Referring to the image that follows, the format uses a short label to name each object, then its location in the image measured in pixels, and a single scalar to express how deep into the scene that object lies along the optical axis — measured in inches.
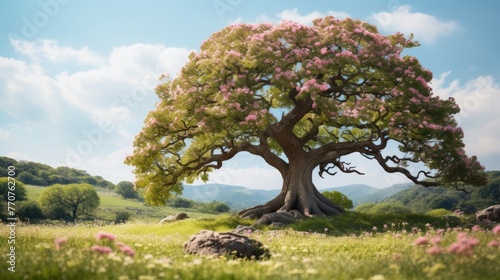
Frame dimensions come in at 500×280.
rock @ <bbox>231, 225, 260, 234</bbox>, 804.0
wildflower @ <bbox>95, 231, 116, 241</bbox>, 310.8
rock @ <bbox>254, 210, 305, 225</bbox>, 977.2
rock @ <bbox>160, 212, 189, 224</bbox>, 1231.5
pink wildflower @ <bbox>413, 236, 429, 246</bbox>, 295.3
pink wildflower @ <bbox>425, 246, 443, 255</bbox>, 261.3
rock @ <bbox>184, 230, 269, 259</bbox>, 369.7
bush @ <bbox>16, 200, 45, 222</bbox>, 3210.4
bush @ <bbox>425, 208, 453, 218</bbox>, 1847.9
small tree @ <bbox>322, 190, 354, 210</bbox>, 1445.6
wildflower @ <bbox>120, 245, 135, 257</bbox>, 285.3
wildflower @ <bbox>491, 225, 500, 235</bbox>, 287.1
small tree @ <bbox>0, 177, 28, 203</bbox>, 3316.4
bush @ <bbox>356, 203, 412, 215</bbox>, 3141.2
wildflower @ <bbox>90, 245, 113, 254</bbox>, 277.9
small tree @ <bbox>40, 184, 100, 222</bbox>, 3613.9
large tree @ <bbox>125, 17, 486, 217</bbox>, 974.4
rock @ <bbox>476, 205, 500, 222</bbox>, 1235.9
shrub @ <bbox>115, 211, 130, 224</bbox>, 3866.1
